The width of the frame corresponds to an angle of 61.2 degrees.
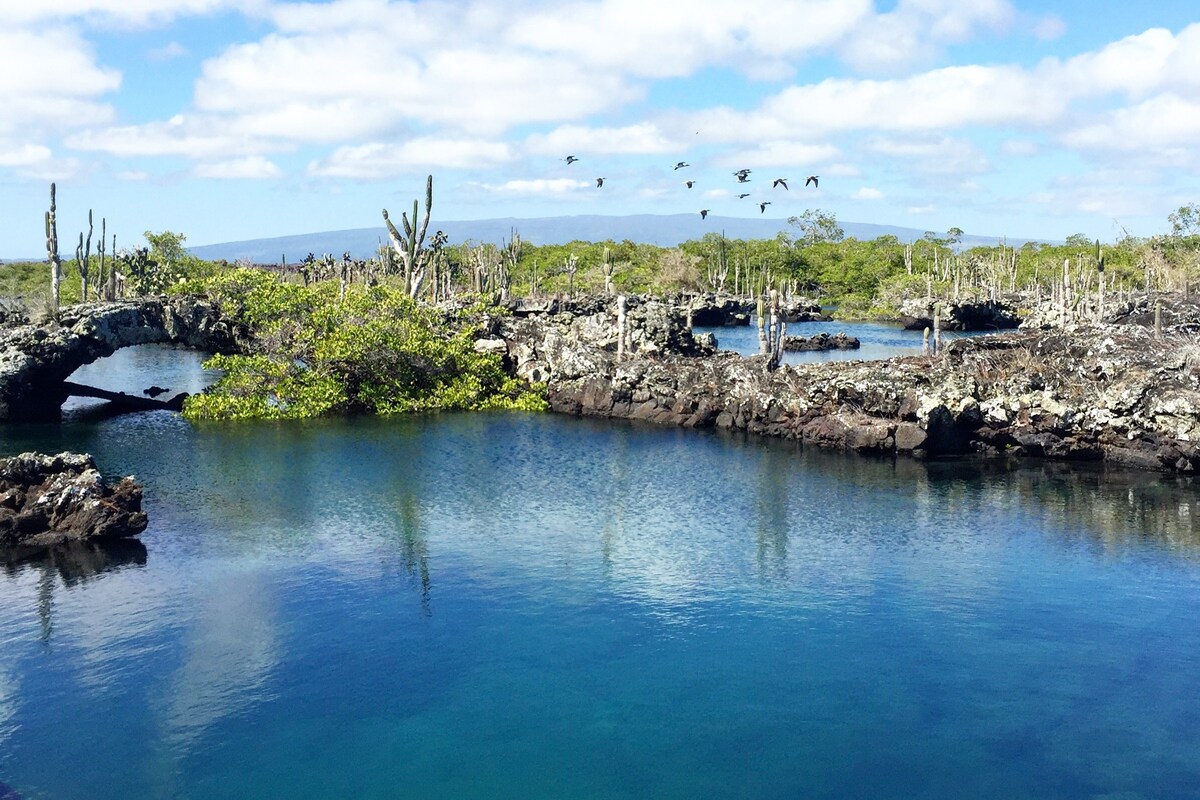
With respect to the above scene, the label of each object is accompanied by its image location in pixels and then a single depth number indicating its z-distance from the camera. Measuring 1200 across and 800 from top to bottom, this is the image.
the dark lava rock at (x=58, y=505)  34.56
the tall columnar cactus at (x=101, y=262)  99.56
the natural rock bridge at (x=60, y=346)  55.31
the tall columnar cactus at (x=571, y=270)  121.41
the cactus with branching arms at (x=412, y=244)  72.00
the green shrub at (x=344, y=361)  60.25
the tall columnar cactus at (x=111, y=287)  92.06
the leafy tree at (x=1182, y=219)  140.25
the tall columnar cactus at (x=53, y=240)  67.88
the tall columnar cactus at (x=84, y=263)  88.52
